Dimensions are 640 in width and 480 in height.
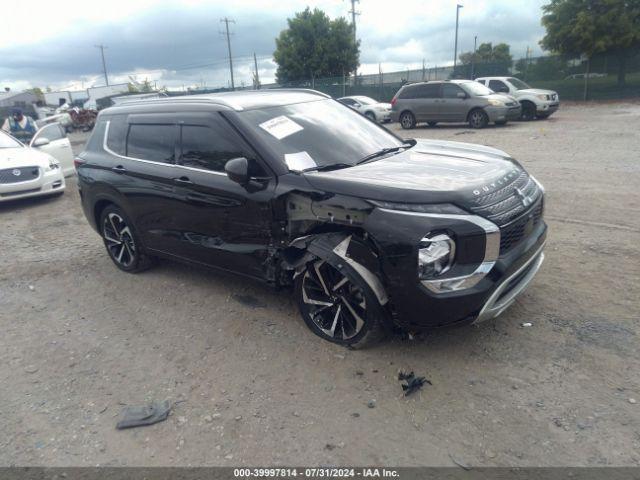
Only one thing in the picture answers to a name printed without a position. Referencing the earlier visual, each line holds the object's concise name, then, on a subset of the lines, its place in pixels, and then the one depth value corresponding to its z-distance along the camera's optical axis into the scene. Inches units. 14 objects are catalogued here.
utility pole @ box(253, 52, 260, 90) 1787.4
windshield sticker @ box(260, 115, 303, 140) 151.8
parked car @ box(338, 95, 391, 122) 860.0
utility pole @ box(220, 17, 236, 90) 2127.0
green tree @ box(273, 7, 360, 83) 1610.5
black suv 117.0
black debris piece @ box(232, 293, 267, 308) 169.6
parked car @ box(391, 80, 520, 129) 628.1
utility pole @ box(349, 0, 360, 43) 1682.8
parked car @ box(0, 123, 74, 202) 340.2
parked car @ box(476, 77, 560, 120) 686.5
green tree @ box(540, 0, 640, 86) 954.1
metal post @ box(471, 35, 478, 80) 1167.6
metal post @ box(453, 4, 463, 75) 1903.5
